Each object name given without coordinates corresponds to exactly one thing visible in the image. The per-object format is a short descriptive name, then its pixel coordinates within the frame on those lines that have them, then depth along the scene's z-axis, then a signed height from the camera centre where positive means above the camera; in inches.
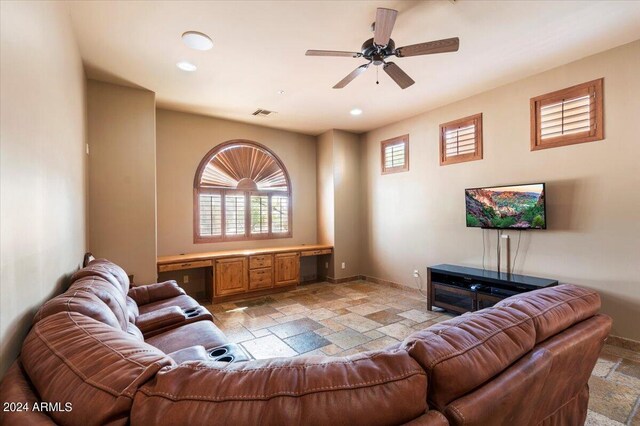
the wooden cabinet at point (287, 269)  213.3 -42.4
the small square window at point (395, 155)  215.3 +42.9
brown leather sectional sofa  28.5 -18.7
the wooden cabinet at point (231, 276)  189.6 -42.5
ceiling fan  86.8 +55.7
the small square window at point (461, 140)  173.0 +43.4
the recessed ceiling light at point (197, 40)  110.3 +66.8
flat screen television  140.2 +1.4
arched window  208.8 +13.0
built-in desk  185.2 -38.7
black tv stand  137.4 -39.1
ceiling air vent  195.2 +67.6
